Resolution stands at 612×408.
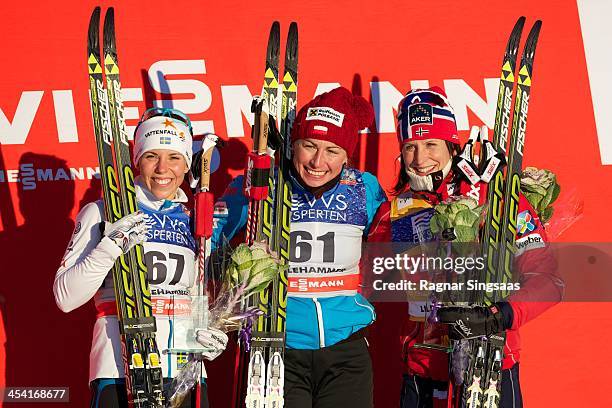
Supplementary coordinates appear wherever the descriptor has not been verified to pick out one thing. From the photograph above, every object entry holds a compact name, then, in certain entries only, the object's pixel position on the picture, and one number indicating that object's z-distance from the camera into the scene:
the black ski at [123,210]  6.84
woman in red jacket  7.23
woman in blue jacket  7.26
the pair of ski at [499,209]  7.16
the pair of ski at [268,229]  7.20
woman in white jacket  6.66
